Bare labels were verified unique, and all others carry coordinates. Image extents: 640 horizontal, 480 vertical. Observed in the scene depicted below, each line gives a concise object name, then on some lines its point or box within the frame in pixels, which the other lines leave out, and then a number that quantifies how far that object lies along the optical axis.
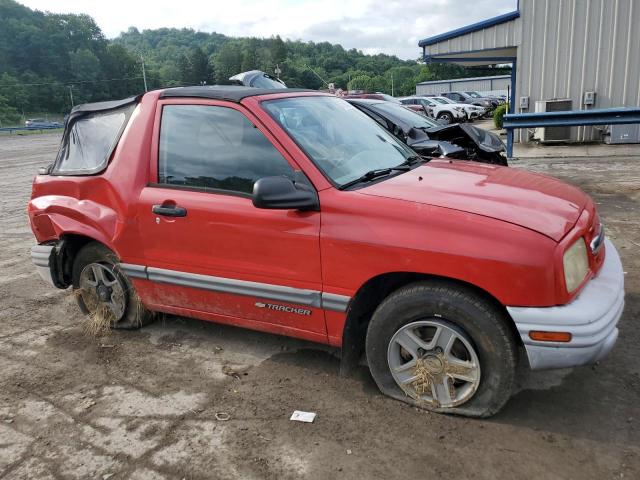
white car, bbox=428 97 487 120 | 28.56
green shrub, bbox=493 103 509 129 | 20.64
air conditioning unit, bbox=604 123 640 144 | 12.45
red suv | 2.69
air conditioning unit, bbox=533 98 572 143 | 13.29
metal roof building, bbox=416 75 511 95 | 54.22
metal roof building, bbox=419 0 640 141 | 12.51
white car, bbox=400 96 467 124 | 27.33
